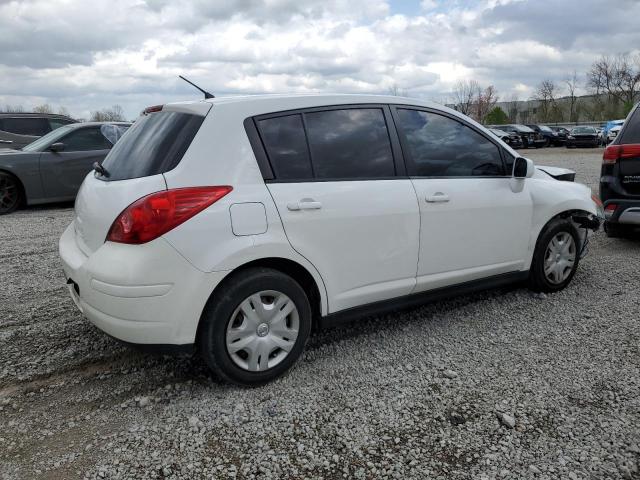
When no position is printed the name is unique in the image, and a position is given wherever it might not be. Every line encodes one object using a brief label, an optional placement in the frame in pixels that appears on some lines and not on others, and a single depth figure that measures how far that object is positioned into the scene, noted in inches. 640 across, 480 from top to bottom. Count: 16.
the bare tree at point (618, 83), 2311.8
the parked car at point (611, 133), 1085.0
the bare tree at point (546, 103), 2450.8
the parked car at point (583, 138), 1224.8
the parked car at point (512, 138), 1213.0
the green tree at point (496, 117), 2075.5
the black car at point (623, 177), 227.1
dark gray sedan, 350.0
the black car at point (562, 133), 1343.5
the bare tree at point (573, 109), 2342.5
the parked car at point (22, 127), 433.7
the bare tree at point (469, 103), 2669.8
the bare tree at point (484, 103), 2728.8
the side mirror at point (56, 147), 356.8
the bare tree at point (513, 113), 2553.9
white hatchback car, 109.3
